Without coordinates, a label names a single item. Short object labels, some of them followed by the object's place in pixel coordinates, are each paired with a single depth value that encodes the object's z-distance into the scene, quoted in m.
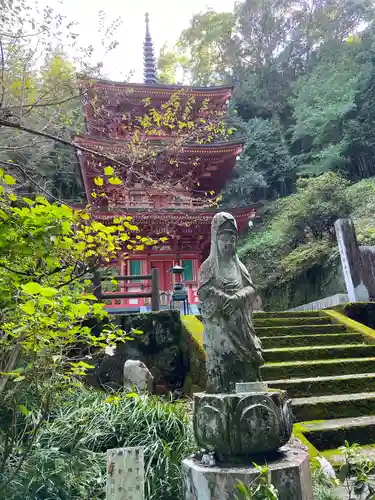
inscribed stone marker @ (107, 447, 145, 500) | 2.00
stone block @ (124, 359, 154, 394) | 5.39
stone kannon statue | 2.96
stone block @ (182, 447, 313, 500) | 2.35
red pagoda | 12.70
